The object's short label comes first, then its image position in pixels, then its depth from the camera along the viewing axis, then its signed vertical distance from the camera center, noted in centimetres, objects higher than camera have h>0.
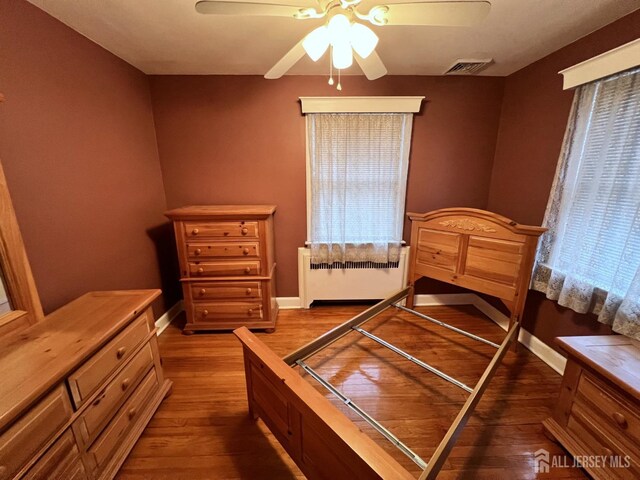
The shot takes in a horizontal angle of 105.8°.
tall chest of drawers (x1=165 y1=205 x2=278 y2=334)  211 -74
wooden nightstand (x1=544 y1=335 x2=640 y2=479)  104 -103
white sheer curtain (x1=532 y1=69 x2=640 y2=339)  138 -17
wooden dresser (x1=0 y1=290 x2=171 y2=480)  80 -82
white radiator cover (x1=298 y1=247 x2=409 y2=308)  264 -107
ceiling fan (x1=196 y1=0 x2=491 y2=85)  95 +67
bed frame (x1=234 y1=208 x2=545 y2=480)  86 -85
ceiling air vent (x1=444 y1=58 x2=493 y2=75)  198 +97
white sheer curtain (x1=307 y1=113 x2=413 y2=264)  233 -2
